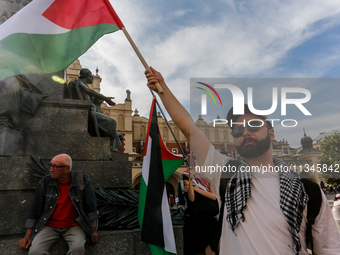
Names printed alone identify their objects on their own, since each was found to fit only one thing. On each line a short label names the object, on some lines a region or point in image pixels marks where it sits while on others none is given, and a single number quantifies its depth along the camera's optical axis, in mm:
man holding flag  1146
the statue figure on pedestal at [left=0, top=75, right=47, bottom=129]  3240
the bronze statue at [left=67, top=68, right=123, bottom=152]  4137
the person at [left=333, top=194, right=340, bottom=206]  5734
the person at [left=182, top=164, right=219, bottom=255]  2994
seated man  2320
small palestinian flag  2445
